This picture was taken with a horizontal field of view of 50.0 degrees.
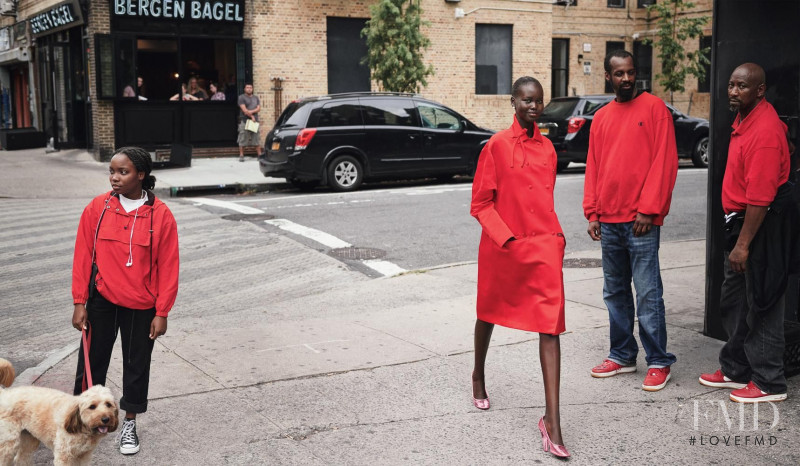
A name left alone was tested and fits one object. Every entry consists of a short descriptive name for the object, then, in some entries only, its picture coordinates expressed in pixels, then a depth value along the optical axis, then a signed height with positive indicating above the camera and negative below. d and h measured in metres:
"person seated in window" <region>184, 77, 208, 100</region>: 22.77 +0.85
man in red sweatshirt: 5.01 -0.46
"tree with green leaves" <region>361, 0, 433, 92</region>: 21.59 +1.95
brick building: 21.67 +1.80
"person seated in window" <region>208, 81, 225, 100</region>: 23.08 +0.86
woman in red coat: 4.34 -0.57
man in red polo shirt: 4.64 -0.55
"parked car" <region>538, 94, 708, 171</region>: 18.75 -0.10
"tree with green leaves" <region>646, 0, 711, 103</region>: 26.61 +2.26
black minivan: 15.98 -0.37
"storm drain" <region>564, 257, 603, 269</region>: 9.20 -1.54
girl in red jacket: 4.20 -0.73
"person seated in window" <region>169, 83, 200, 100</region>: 22.59 +0.73
